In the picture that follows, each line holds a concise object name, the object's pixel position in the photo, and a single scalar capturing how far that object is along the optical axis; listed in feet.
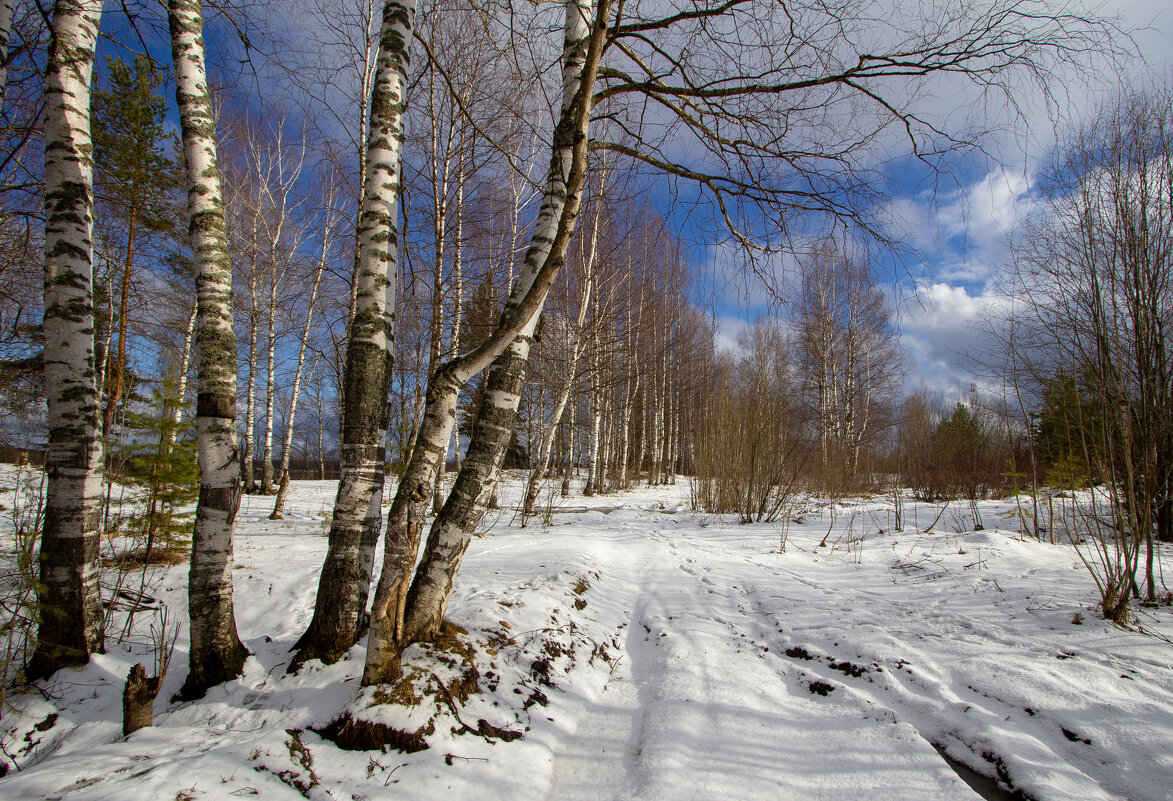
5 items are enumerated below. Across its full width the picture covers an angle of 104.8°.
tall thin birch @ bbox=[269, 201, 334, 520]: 36.45
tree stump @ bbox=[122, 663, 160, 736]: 6.39
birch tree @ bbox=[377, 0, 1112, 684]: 6.78
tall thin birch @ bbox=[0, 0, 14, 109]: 8.59
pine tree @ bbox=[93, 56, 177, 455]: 16.03
